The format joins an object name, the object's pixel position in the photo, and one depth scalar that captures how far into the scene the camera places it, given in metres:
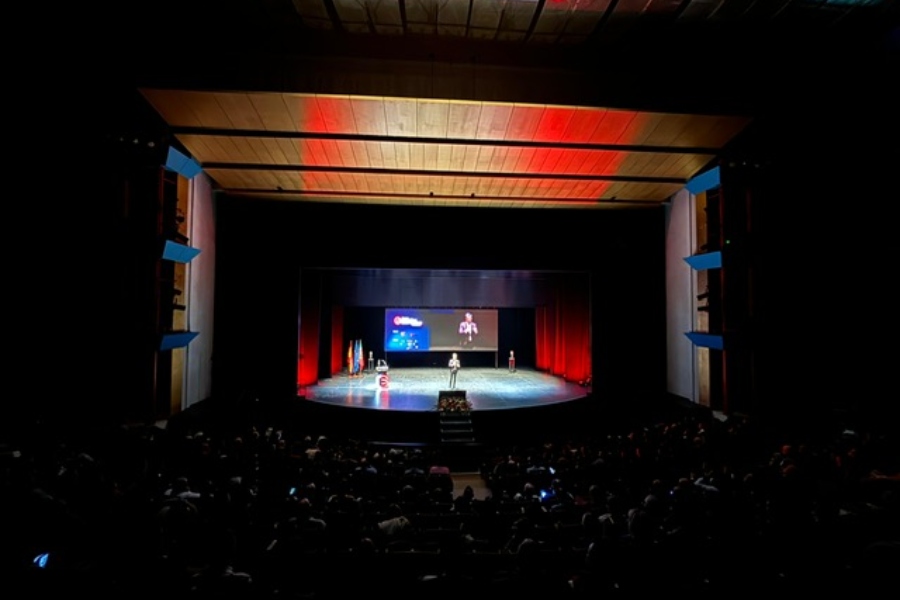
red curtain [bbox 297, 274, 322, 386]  13.25
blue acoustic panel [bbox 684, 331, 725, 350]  8.80
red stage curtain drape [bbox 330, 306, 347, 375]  15.98
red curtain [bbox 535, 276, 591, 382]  14.26
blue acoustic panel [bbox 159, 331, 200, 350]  7.83
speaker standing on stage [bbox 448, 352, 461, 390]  14.20
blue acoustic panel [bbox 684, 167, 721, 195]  8.83
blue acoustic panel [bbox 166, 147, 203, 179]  8.08
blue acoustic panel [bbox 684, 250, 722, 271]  8.95
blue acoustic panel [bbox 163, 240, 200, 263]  7.97
